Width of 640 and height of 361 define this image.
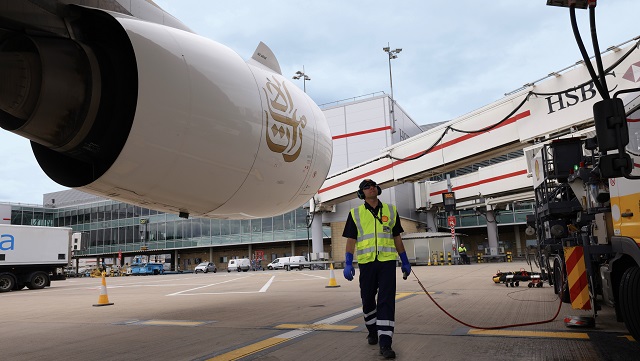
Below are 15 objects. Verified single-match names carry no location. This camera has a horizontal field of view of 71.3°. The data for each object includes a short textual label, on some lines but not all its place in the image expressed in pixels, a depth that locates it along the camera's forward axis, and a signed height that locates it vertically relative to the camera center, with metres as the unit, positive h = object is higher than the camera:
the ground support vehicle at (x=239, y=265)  44.81 -1.82
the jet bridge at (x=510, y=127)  9.64 +3.21
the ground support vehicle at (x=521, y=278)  11.41 -1.19
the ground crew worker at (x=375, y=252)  4.87 -0.14
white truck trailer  21.59 +0.07
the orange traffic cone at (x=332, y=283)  14.62 -1.33
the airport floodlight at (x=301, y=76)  40.44 +15.22
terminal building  41.50 +2.40
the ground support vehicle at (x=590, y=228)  4.49 +0.01
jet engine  4.27 +1.42
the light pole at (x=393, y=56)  41.47 +17.38
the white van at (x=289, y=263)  39.36 -1.69
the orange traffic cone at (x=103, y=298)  11.46 -1.15
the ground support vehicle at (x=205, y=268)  46.09 -2.00
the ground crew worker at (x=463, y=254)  32.97 -1.38
